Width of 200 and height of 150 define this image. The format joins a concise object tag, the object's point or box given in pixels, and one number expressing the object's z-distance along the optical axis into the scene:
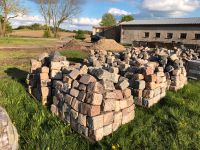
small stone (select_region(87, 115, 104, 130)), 2.97
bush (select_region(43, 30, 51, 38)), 33.75
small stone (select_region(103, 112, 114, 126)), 3.10
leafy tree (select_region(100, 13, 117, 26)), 51.94
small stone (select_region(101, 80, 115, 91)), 3.20
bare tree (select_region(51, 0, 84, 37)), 37.82
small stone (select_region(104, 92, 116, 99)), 3.09
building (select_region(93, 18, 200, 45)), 20.95
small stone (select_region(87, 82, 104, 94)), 3.05
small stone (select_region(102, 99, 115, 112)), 3.05
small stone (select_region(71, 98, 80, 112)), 3.21
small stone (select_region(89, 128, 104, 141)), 3.01
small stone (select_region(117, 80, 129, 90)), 3.40
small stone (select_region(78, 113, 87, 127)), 3.10
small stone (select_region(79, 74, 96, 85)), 3.19
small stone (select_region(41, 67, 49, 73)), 4.22
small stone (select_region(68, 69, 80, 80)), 3.51
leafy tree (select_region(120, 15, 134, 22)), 44.30
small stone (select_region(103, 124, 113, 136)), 3.15
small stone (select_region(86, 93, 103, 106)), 3.00
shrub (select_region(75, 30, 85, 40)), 34.57
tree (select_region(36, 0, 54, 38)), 37.11
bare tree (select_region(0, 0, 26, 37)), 28.00
